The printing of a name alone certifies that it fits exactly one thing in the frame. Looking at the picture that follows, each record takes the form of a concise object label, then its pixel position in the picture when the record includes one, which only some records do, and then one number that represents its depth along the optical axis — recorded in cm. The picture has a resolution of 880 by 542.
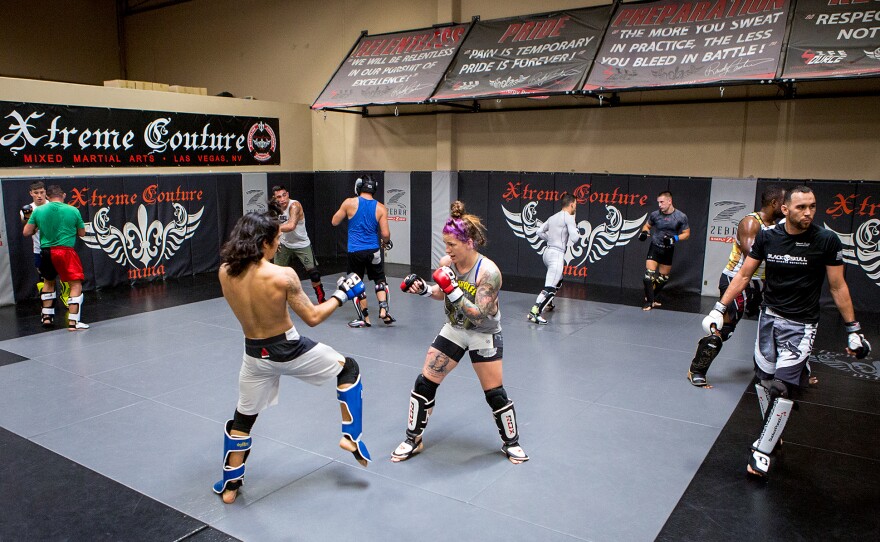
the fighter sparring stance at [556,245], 939
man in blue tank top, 888
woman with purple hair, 458
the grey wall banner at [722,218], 1096
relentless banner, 1316
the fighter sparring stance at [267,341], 399
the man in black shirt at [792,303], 454
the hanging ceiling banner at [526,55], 1145
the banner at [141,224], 1062
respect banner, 913
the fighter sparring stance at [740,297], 655
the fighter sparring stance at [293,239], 923
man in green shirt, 863
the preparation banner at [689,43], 996
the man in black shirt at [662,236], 1021
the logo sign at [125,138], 1070
